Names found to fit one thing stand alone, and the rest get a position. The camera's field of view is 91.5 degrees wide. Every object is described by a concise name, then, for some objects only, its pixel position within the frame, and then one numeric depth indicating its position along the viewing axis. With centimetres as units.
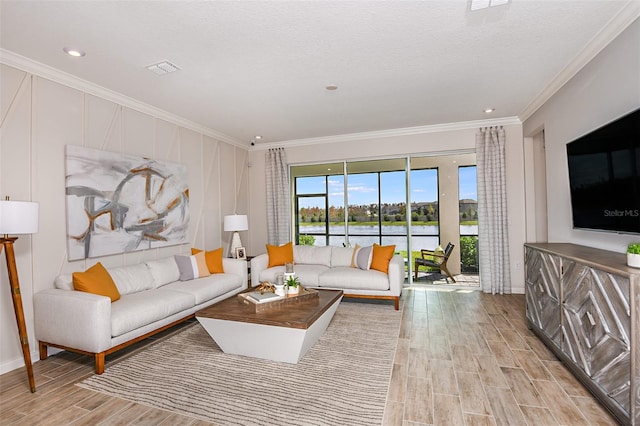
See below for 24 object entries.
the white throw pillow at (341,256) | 505
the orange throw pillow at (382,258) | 452
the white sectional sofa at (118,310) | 261
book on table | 300
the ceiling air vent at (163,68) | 292
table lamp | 516
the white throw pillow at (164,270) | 382
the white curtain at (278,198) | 623
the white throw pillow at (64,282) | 295
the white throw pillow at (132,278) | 338
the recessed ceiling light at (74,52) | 264
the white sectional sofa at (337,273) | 427
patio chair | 538
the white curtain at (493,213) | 496
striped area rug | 207
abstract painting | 324
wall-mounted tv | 216
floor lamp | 226
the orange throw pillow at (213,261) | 442
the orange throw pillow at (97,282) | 287
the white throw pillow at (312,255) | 516
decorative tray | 295
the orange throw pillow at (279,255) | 507
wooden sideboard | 176
